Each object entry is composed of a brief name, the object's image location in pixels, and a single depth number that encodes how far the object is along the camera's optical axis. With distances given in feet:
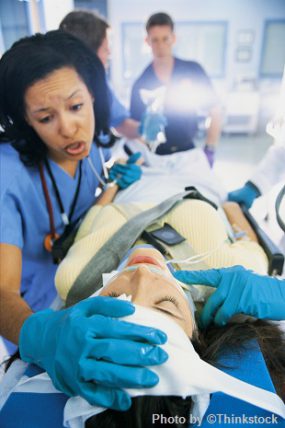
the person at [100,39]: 6.19
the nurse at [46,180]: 2.23
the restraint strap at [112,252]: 3.31
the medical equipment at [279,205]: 3.22
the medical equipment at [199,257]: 3.37
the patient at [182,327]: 2.03
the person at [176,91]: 8.10
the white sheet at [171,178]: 5.02
